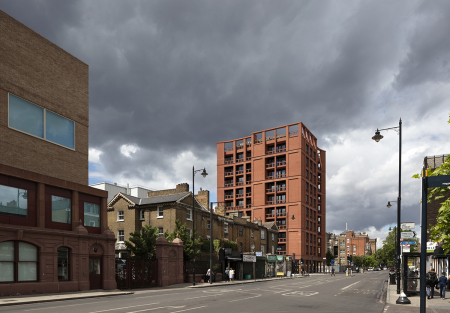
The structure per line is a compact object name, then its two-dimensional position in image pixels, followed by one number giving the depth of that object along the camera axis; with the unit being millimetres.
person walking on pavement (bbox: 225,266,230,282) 46756
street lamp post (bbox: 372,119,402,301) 25616
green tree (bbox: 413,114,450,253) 13500
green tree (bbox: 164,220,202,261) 39906
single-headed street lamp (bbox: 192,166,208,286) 38334
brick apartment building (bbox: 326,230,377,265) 160500
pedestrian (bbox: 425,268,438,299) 22688
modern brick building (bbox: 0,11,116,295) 24516
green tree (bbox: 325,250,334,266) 124556
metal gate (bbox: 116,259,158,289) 31766
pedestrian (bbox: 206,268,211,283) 41359
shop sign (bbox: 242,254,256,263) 52588
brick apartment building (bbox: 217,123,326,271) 93000
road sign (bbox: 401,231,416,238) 22969
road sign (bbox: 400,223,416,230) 23898
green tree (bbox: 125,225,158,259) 36312
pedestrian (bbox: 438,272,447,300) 23031
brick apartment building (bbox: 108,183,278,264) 45219
